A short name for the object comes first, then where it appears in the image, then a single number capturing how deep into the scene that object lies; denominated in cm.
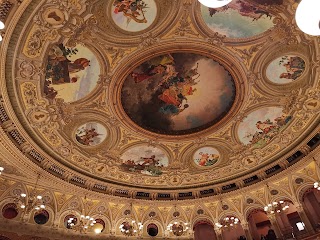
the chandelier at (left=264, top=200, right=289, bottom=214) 1625
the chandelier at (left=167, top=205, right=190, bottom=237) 1803
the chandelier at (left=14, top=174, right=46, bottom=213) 1377
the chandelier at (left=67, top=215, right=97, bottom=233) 1559
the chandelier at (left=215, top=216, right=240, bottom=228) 1724
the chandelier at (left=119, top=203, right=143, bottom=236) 1706
